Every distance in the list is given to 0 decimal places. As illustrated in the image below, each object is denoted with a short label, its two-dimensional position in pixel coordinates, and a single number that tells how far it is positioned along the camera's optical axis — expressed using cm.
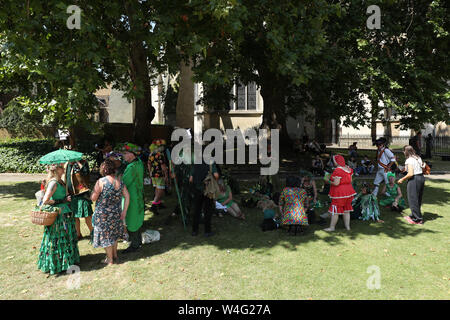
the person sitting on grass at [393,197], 948
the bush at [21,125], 2255
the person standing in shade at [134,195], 625
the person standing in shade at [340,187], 738
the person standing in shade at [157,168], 905
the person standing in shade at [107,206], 563
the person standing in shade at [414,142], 1074
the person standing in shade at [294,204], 732
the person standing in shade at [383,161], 977
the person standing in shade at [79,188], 664
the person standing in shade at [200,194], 725
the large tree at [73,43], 689
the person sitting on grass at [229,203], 866
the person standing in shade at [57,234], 554
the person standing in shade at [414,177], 805
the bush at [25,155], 1766
